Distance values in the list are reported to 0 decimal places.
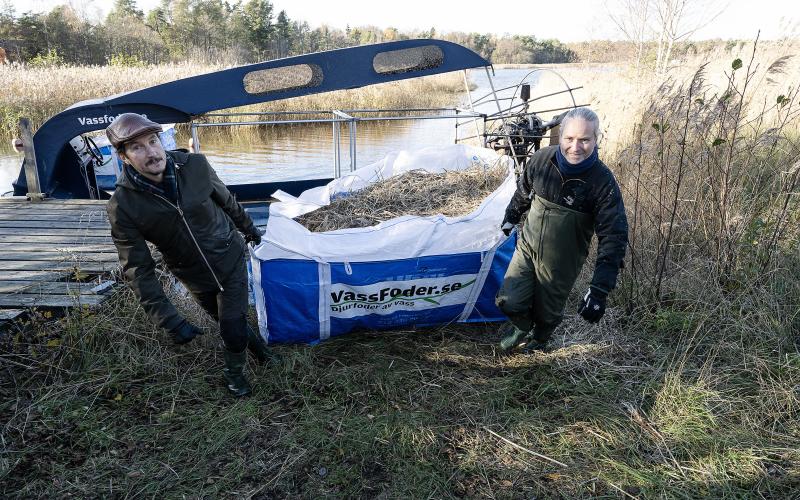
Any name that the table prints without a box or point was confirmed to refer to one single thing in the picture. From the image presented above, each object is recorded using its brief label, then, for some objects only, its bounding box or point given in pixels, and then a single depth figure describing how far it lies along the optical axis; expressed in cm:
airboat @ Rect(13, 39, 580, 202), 435
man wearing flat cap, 232
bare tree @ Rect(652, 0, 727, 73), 1229
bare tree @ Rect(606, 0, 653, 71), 1375
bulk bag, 296
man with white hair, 257
